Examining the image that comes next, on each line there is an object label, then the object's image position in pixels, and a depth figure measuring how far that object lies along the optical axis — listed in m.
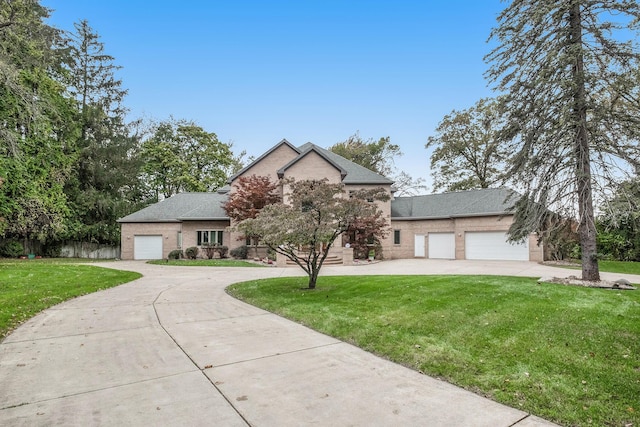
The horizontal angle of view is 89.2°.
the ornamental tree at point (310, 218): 9.11
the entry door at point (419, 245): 25.48
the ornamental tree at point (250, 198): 21.81
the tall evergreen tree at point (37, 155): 18.12
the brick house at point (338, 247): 22.67
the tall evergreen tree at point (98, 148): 28.86
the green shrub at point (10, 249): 25.33
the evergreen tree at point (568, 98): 9.52
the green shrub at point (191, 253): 24.20
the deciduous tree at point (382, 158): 40.50
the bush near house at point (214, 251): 24.36
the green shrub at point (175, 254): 24.00
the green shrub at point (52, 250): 27.80
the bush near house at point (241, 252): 23.83
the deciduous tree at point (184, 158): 36.06
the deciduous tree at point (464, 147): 31.03
